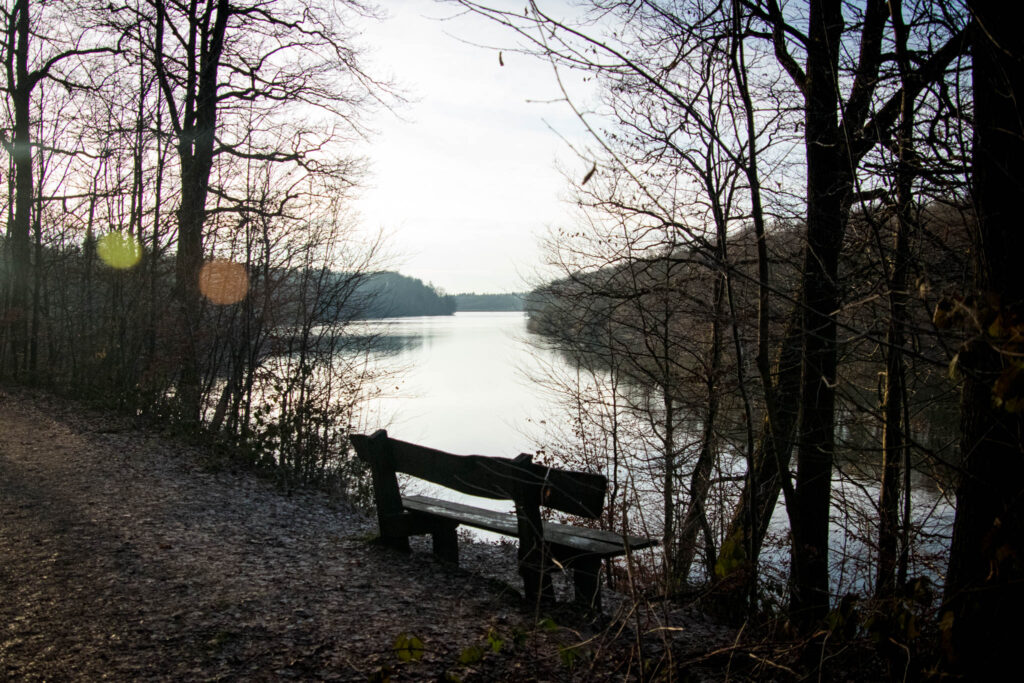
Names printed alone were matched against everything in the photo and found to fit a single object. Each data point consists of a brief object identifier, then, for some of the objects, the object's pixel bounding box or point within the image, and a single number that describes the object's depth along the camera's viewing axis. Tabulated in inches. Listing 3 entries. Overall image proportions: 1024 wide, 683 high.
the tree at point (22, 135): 661.9
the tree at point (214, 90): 558.3
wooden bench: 184.1
